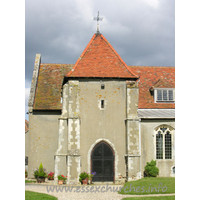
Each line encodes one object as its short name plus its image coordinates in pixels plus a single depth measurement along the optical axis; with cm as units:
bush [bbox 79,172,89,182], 1952
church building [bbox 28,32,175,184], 2022
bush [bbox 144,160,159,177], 2033
